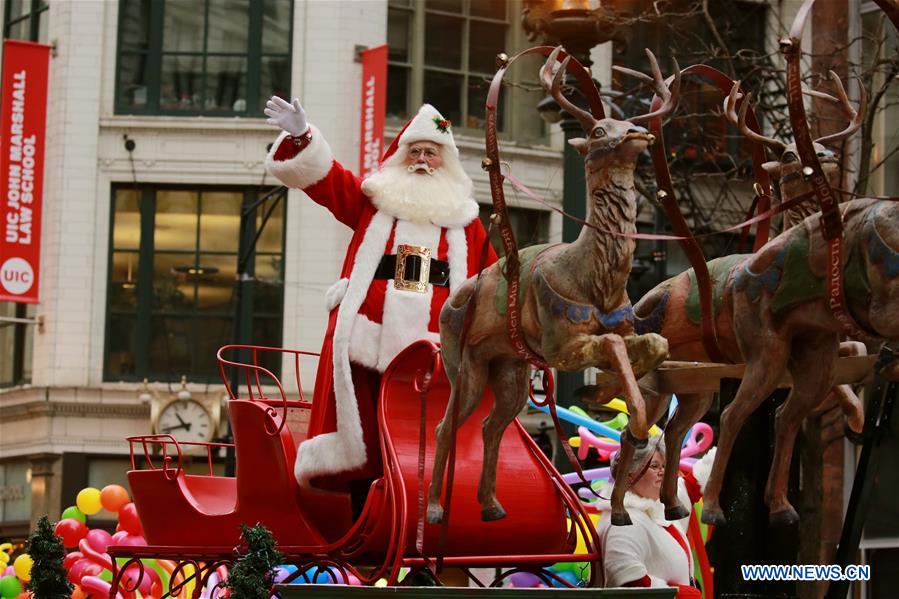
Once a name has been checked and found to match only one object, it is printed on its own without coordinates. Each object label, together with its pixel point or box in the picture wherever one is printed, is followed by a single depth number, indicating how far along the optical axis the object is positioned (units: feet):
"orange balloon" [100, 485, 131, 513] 38.96
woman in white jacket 24.27
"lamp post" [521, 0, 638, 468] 30.58
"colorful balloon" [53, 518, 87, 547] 40.09
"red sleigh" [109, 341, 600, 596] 23.58
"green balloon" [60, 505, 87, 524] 41.52
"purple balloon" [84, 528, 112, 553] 37.91
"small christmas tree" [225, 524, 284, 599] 22.02
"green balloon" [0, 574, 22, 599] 37.29
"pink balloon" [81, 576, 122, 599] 34.96
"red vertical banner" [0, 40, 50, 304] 74.49
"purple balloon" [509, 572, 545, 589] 31.35
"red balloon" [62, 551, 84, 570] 38.43
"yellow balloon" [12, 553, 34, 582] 37.68
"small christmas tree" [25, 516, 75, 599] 26.89
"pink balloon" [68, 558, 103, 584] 36.36
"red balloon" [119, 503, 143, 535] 37.35
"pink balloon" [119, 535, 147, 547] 33.99
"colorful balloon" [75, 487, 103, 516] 39.65
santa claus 25.43
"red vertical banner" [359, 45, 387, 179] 74.49
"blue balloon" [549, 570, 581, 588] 29.77
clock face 75.05
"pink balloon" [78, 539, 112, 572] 37.06
